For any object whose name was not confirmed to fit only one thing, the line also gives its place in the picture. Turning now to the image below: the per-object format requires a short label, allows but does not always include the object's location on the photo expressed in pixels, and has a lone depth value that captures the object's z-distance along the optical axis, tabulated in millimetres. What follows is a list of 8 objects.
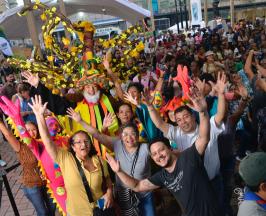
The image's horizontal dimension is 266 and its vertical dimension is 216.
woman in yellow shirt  2922
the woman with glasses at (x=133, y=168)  3164
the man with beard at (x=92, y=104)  4285
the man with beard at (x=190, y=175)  2506
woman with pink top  3342
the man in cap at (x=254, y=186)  1825
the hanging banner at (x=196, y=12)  18375
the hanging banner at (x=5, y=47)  9048
